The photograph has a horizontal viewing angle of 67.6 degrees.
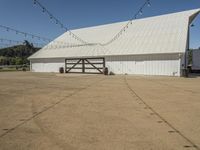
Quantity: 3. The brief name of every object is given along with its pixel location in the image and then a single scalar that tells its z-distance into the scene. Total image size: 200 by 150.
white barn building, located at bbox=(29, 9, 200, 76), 15.26
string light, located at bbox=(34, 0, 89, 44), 22.20
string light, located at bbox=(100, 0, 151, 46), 19.80
